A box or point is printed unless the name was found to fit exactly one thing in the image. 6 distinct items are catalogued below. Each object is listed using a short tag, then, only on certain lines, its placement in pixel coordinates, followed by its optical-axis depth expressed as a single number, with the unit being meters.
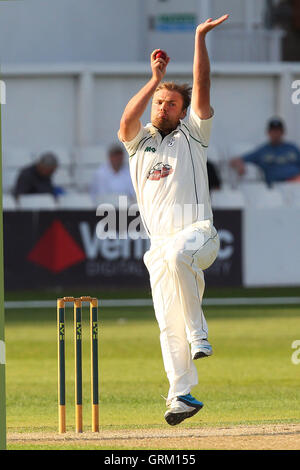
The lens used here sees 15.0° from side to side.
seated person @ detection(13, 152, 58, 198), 16.27
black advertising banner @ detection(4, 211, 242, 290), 16.02
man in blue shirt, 17.22
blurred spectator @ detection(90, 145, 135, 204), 16.56
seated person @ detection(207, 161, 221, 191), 16.29
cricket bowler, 6.29
